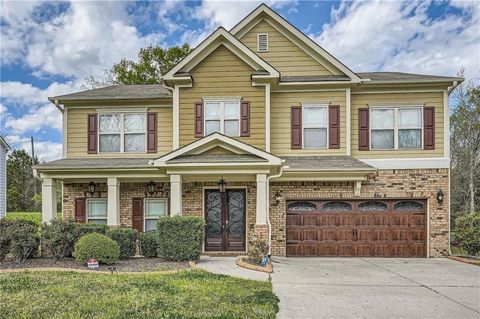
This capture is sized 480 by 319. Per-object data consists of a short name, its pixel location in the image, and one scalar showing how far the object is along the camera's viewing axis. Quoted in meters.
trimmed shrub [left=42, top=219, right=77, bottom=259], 10.09
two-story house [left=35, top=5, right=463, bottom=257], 12.84
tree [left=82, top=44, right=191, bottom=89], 25.59
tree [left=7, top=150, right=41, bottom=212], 33.47
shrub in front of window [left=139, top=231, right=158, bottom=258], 10.99
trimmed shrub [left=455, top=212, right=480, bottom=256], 12.19
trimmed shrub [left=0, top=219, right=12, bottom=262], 9.82
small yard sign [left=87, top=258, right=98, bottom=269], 9.16
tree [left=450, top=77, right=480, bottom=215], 19.25
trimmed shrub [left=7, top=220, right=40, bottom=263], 9.90
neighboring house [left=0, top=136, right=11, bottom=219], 22.66
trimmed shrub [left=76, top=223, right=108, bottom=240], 10.43
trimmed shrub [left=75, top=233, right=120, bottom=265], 9.40
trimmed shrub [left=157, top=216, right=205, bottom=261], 10.19
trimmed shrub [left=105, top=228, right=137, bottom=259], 10.68
